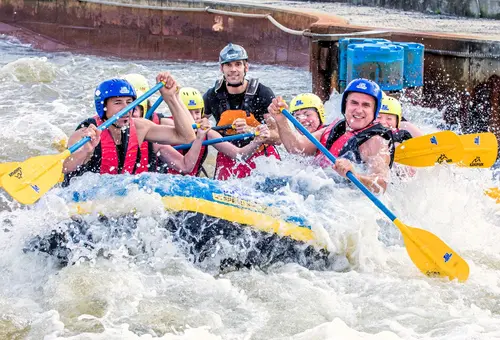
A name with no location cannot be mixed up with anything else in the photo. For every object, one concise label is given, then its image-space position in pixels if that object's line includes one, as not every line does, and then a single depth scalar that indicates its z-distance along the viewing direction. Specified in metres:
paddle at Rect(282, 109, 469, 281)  10.95
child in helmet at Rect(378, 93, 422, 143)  13.42
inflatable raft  10.52
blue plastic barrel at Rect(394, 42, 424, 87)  17.12
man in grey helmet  13.79
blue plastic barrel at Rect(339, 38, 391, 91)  17.61
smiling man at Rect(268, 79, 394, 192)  11.34
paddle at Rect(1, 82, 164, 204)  10.29
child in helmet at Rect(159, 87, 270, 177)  12.18
